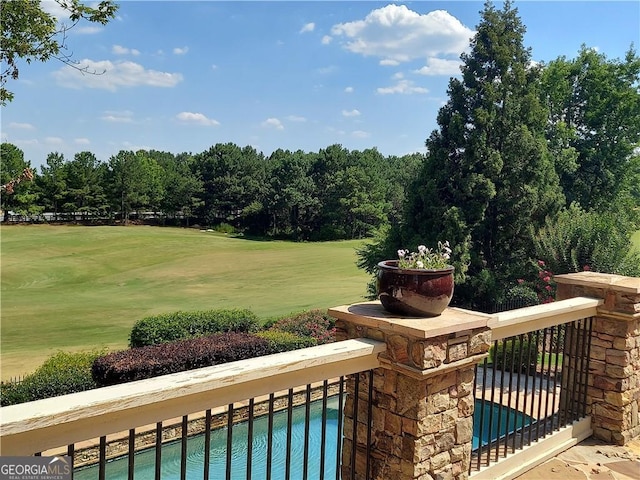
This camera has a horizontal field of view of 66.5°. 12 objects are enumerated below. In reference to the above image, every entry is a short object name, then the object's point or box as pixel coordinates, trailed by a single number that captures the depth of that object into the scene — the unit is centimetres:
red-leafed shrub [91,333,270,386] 813
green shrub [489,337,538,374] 305
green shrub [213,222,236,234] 5003
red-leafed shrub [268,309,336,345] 1185
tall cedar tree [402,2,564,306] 1519
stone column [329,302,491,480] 242
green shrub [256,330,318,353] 984
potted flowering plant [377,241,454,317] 254
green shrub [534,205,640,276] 1053
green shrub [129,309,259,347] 1120
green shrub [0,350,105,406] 762
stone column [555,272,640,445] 388
